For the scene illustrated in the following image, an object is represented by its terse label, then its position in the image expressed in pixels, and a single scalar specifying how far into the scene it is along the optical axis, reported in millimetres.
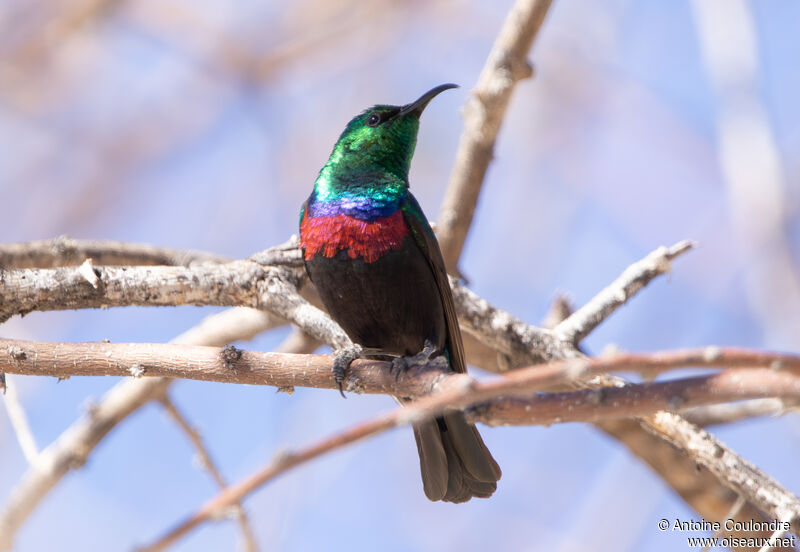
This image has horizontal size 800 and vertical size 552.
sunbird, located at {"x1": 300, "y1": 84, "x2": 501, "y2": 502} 6676
